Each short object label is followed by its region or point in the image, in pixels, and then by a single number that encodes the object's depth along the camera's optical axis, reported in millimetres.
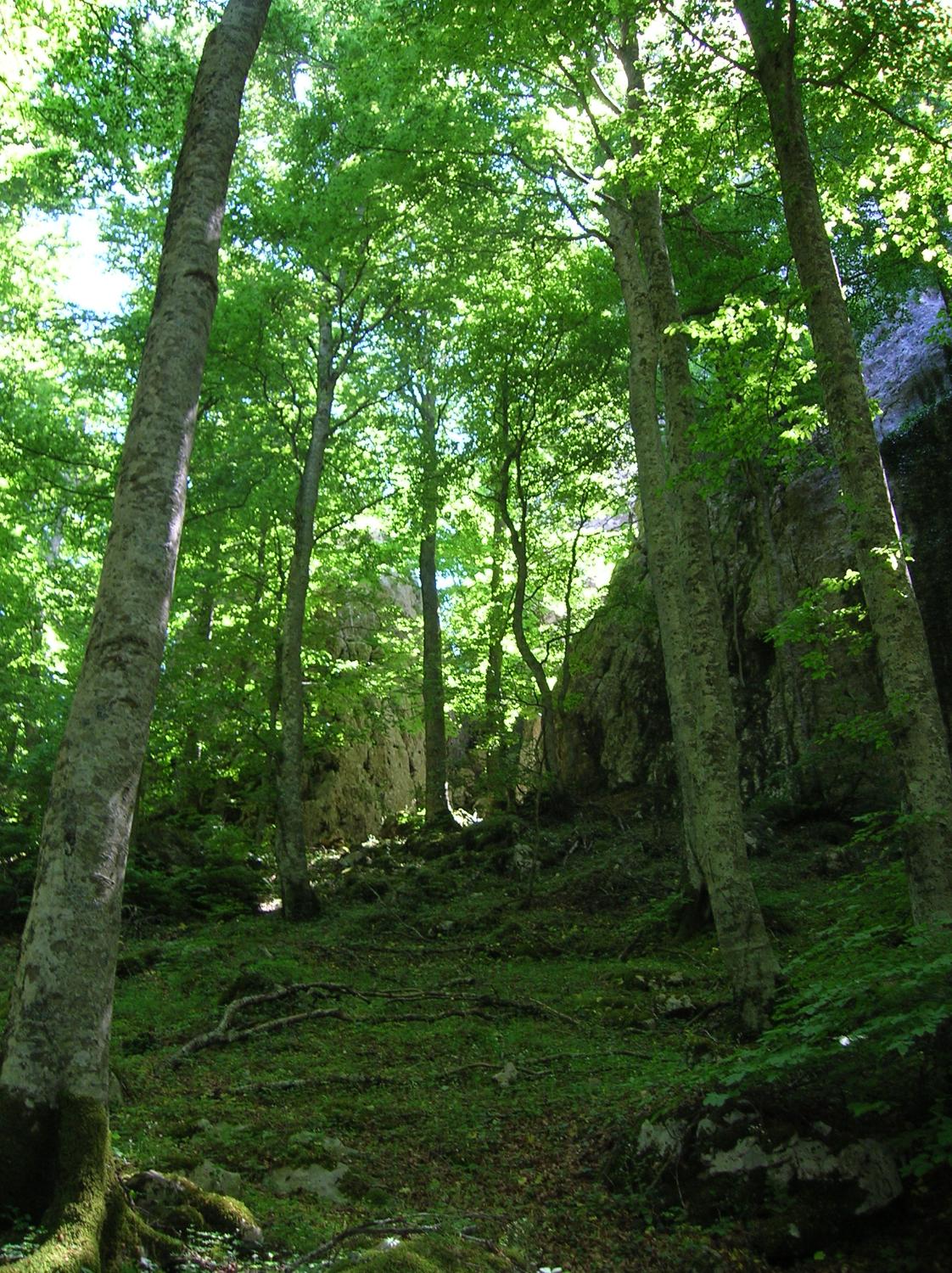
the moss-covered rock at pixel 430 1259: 2961
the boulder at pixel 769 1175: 3242
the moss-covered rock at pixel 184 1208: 3271
